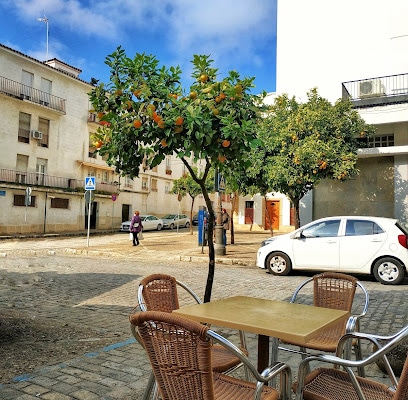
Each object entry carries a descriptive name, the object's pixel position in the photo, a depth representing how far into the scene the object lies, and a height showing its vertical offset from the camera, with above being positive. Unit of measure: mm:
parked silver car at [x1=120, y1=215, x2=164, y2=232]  32281 -838
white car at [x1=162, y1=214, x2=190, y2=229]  37012 -603
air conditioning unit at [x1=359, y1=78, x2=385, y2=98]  18623 +6131
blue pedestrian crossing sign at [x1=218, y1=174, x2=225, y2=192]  13853 +1093
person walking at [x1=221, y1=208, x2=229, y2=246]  15263 -307
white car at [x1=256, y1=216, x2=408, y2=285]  9586 -727
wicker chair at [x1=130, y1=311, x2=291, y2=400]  1822 -654
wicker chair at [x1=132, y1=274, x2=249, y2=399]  2817 -694
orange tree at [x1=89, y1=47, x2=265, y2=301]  3904 +1011
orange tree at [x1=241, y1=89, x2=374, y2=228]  14984 +2695
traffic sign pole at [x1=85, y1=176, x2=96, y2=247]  17250 +1256
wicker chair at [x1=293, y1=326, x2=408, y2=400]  2125 -1004
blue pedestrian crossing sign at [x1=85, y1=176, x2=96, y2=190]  17250 +1256
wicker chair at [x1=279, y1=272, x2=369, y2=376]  3307 -718
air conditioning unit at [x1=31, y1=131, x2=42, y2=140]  29562 +5599
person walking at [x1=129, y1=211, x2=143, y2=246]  19219 -643
